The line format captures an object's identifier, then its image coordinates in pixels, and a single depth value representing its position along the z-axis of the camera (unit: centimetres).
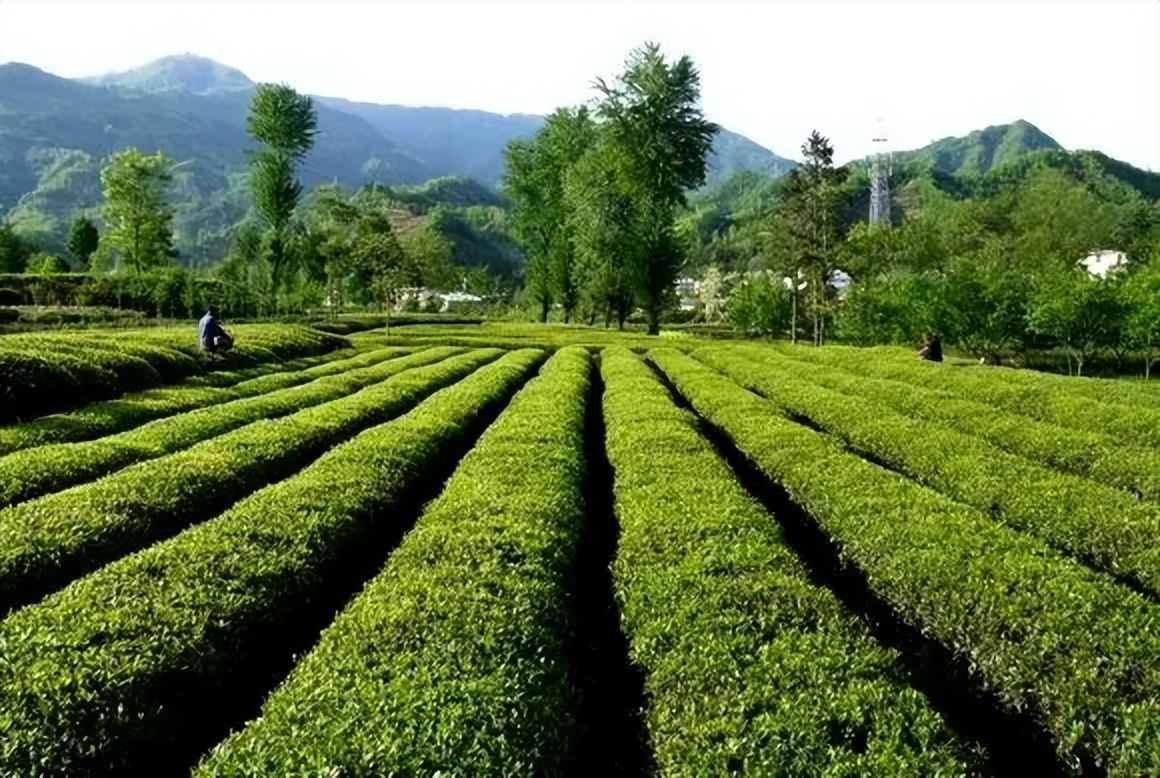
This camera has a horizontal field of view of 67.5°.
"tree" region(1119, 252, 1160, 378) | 4528
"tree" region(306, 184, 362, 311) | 8512
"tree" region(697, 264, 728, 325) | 11115
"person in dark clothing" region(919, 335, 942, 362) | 3612
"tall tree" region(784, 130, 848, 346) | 6166
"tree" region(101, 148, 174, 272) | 6594
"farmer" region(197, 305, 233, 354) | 3017
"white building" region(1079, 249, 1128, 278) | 11500
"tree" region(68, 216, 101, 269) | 9231
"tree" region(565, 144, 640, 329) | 6838
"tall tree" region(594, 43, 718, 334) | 6378
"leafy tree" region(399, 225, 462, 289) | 10544
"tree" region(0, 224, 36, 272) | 7988
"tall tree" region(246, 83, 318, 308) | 6912
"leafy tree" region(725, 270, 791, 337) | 7612
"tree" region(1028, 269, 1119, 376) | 4856
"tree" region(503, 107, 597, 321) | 8181
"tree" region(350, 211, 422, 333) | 7140
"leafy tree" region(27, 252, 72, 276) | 7009
